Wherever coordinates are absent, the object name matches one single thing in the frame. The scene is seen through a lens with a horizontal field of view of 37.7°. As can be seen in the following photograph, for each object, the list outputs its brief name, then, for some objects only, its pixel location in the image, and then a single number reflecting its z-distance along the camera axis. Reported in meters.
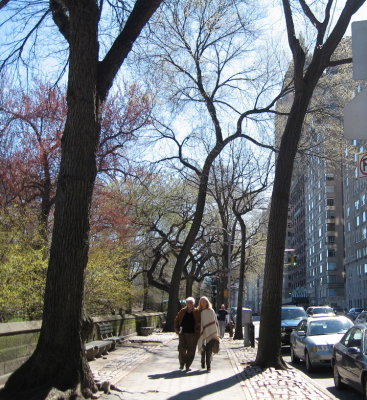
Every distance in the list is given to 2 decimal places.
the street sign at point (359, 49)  5.13
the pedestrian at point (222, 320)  28.45
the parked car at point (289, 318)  21.41
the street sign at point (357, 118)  5.11
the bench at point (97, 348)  14.26
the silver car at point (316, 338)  13.84
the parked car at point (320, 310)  41.17
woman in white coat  12.51
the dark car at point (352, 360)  9.27
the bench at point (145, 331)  27.73
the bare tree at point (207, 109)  23.97
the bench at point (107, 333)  18.47
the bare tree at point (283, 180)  12.55
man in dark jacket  12.51
